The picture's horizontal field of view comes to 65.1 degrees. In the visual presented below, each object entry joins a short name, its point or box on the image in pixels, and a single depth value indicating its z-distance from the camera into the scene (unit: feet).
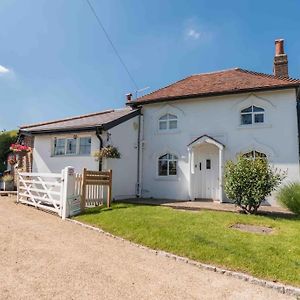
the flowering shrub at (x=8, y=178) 48.84
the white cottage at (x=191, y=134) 36.07
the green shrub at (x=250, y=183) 26.88
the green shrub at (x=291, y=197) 27.85
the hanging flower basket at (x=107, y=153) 35.58
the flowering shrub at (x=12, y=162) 50.77
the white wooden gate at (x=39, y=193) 29.03
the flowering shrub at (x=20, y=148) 44.44
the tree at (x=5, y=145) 69.15
